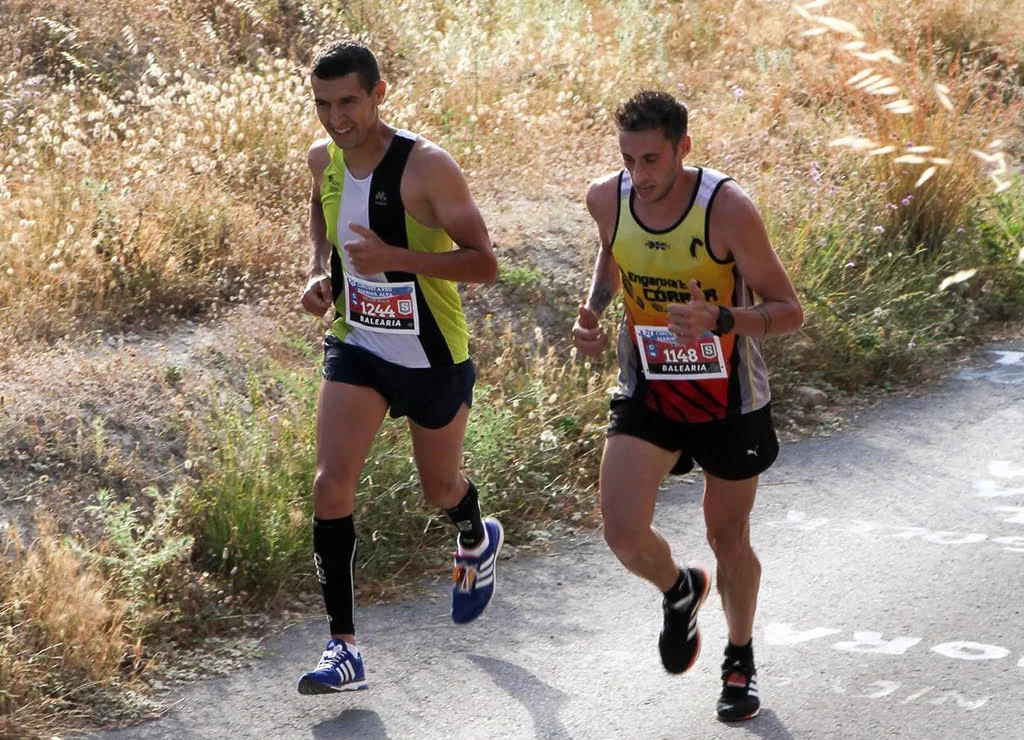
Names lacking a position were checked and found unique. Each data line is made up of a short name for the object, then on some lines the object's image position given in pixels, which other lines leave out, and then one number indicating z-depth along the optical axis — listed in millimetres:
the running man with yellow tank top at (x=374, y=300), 8875
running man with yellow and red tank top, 7941
